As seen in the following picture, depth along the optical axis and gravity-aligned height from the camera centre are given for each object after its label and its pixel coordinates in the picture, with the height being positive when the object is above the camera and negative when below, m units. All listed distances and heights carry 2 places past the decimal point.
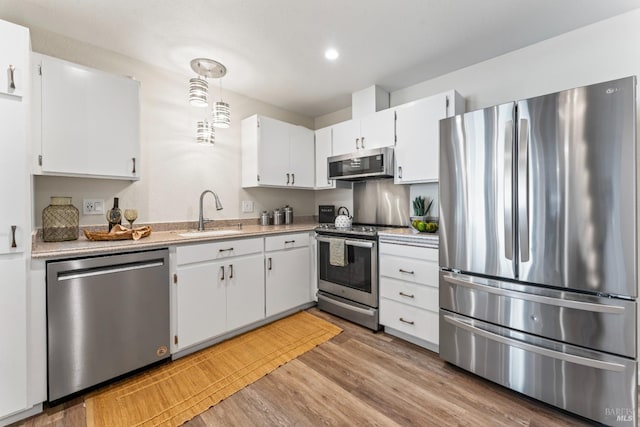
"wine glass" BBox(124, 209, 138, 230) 2.18 -0.01
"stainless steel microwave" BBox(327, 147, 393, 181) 2.72 +0.51
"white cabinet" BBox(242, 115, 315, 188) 3.07 +0.70
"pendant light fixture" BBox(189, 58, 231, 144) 2.25 +0.98
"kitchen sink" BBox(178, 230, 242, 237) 2.29 -0.18
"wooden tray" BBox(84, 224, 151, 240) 1.91 -0.15
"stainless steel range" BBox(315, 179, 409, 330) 2.55 -0.43
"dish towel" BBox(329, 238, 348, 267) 2.70 -0.41
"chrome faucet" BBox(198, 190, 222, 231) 2.69 -0.03
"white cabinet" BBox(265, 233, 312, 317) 2.65 -0.61
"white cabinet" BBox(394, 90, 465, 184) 2.40 +0.72
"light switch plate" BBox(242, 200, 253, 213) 3.24 +0.08
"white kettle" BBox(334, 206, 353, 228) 3.05 -0.11
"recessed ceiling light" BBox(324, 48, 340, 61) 2.29 +1.37
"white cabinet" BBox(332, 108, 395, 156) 2.75 +0.86
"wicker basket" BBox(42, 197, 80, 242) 1.90 -0.05
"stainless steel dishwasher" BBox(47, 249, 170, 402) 1.56 -0.65
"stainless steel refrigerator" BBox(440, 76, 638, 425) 1.36 -0.21
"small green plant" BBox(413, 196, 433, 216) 2.74 +0.05
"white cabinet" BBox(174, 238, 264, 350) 2.06 -0.63
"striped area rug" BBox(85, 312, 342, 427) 1.55 -1.12
